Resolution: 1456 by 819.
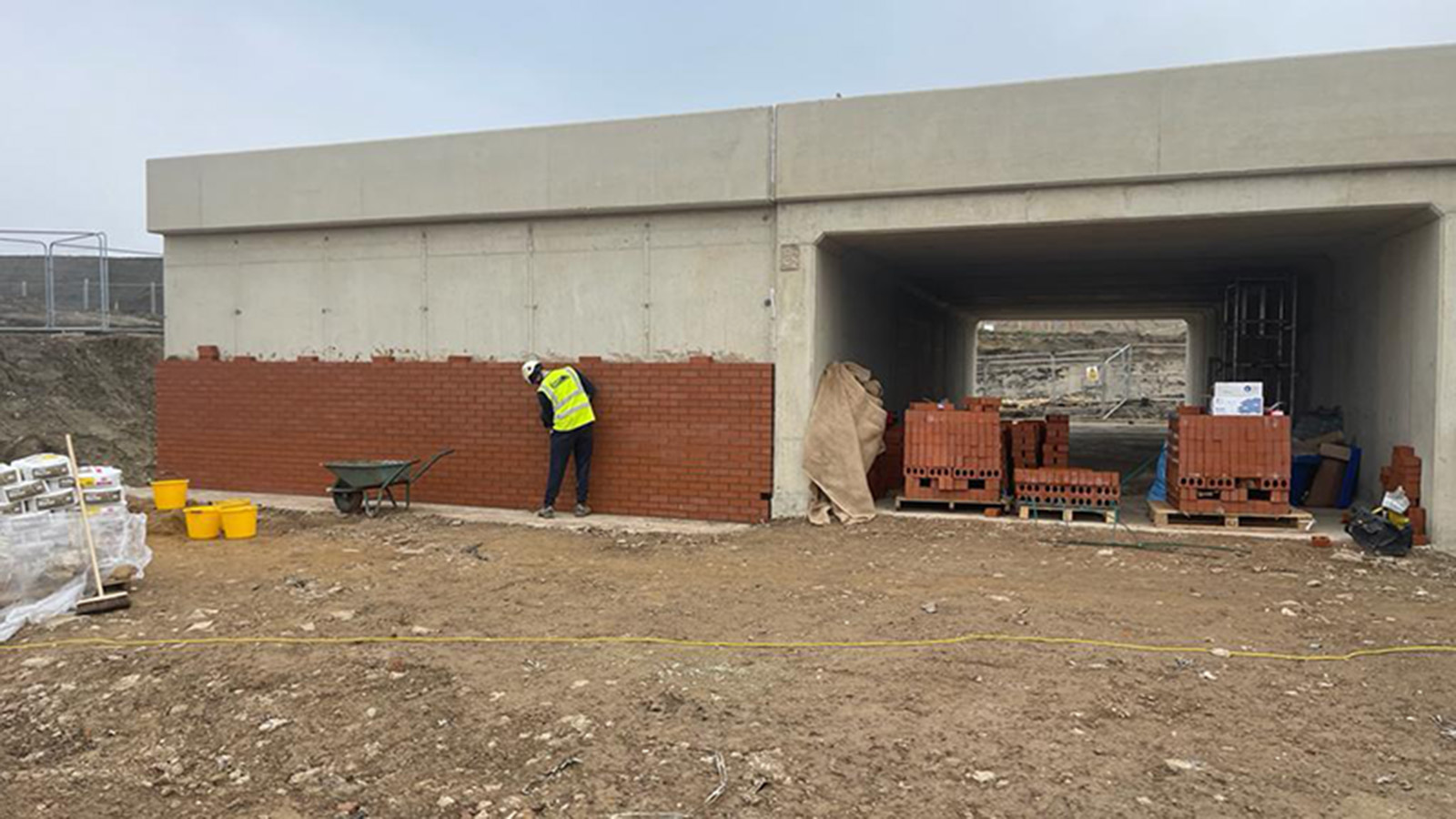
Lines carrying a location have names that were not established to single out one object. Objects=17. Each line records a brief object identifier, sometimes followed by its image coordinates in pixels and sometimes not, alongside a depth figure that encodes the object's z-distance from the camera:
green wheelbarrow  9.34
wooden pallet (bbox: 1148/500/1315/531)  8.29
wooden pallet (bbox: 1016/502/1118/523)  8.88
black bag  7.39
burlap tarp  9.09
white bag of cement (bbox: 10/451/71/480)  6.05
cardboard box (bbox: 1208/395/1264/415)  8.39
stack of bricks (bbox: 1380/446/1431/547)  7.68
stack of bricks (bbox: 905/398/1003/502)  9.14
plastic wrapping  5.80
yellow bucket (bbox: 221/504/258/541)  8.70
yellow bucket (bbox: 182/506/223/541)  8.67
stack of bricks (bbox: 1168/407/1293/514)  8.32
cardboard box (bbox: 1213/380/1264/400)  8.36
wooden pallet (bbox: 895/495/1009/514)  9.24
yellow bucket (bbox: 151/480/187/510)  9.74
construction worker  9.31
